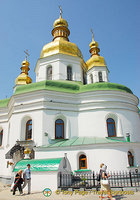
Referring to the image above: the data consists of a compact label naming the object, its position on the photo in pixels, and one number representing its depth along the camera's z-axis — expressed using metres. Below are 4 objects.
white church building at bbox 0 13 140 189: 12.23
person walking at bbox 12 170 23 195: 7.99
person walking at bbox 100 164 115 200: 6.60
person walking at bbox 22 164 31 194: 8.28
